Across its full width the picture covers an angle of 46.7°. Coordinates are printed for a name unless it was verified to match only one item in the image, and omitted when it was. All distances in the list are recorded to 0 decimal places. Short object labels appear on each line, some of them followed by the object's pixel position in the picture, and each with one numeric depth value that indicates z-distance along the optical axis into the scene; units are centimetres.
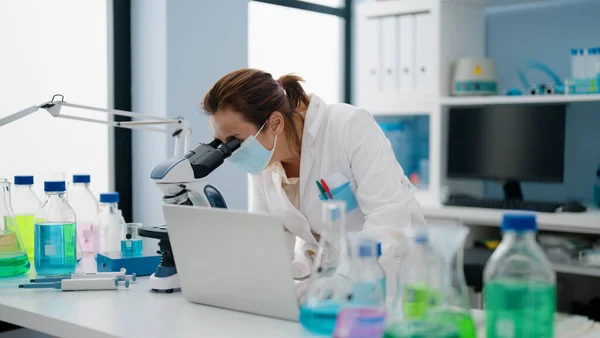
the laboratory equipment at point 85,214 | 203
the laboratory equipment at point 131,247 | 182
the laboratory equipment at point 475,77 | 339
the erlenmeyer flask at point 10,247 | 170
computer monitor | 330
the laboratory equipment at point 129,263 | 171
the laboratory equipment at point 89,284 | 158
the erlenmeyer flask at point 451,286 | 96
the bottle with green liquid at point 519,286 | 92
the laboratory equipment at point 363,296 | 100
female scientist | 173
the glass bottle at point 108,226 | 191
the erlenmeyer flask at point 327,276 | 112
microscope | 152
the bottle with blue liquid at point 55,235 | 170
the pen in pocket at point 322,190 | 182
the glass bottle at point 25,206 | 188
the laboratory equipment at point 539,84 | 328
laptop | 124
